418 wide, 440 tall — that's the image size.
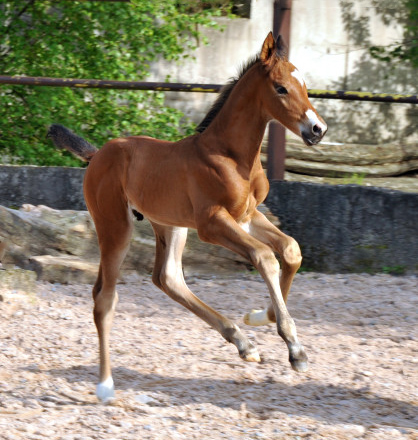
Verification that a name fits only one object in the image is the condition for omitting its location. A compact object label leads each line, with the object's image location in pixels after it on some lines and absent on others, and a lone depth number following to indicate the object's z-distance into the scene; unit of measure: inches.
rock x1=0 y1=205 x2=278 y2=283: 489.7
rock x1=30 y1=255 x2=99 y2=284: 478.6
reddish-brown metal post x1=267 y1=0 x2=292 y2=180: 520.7
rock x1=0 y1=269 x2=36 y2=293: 450.6
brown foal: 285.4
